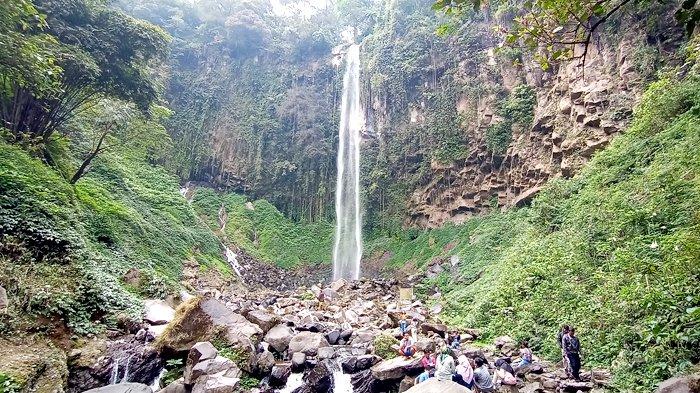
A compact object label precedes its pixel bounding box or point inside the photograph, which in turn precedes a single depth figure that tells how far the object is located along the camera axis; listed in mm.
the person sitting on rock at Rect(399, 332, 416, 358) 8242
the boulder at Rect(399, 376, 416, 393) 7110
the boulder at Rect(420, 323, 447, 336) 10703
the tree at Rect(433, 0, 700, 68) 2940
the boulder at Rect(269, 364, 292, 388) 7511
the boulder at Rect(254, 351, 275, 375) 7672
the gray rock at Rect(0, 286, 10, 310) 6540
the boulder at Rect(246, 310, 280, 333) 9500
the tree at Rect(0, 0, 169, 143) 11539
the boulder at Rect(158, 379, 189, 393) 6699
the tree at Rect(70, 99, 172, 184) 13945
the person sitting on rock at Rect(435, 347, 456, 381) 6228
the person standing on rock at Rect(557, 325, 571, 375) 6645
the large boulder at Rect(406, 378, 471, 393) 5348
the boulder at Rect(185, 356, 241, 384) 6754
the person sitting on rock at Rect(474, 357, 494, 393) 6469
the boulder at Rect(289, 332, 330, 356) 8773
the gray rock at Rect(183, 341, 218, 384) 6928
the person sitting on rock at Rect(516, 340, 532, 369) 7445
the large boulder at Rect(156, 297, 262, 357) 7879
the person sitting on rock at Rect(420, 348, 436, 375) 7227
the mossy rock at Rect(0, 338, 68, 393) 5681
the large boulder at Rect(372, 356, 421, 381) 7344
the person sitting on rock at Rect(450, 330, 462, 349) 8738
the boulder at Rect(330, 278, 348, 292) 18861
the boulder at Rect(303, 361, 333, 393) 7383
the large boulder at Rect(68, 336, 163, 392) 6960
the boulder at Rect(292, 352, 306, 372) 8125
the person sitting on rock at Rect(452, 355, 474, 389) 6351
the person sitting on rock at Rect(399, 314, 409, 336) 10427
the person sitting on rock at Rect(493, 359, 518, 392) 6645
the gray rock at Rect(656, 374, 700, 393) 4164
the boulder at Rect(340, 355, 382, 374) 8102
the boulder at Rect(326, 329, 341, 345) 10031
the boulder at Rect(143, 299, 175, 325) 9062
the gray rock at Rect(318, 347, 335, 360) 8445
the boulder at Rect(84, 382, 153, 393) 6113
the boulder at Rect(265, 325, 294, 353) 8828
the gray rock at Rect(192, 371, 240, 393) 6365
